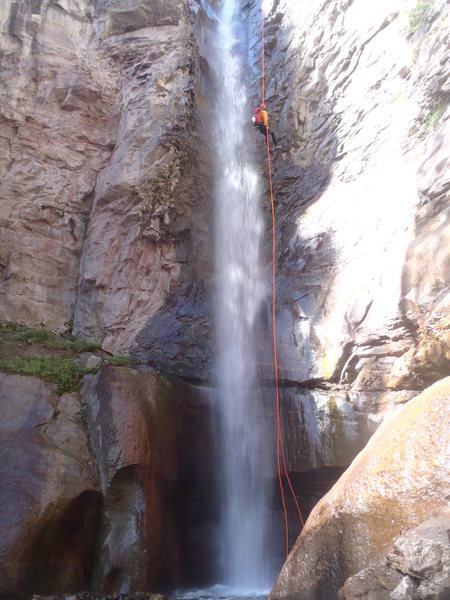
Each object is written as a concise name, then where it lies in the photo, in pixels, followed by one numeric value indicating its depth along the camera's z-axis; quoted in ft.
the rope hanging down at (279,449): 25.89
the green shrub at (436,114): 26.78
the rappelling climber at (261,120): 38.81
